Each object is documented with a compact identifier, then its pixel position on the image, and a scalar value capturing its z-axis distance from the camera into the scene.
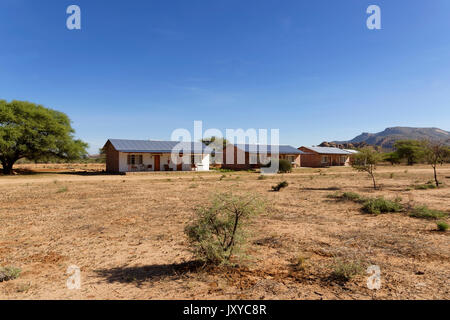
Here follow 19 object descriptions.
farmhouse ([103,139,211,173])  31.22
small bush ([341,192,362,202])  12.20
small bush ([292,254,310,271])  4.73
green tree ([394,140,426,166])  50.94
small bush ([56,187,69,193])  14.89
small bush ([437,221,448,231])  6.98
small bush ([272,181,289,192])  16.36
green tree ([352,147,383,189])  16.76
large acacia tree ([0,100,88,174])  26.78
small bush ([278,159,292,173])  34.91
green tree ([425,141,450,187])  17.80
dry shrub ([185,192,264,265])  4.60
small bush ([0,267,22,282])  4.36
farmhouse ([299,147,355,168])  50.16
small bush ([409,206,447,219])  8.52
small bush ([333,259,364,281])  4.25
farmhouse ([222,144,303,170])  40.75
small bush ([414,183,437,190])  15.95
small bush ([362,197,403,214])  9.65
